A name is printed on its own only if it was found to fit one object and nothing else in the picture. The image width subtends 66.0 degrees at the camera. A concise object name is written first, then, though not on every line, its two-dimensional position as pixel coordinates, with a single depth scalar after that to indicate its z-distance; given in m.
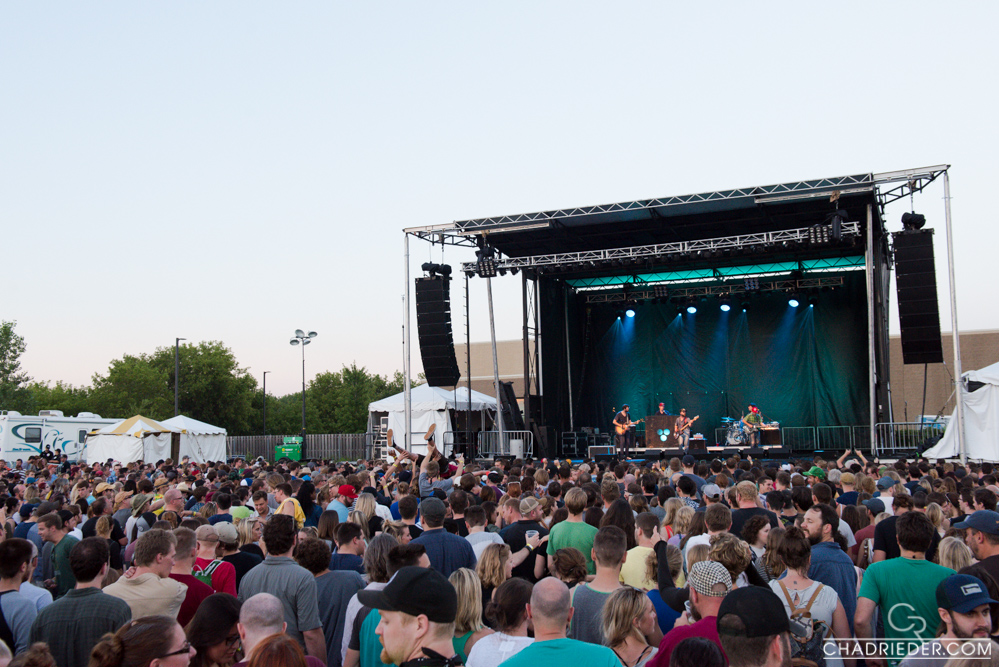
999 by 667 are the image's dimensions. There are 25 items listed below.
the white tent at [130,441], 23.62
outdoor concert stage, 19.25
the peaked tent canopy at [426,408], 24.36
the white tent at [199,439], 26.08
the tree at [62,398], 53.44
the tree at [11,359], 56.53
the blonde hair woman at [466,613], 3.07
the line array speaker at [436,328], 19.73
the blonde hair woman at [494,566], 4.05
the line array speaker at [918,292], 15.80
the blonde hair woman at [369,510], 5.35
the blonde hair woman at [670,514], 5.09
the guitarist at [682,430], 21.06
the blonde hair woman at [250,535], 5.03
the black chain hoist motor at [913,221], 16.39
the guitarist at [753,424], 20.94
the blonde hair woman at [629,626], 2.97
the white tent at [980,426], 16.33
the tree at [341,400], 52.28
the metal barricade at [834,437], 23.33
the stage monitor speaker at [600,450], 21.98
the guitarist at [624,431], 21.78
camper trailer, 23.98
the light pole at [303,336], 29.75
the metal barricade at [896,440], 17.71
